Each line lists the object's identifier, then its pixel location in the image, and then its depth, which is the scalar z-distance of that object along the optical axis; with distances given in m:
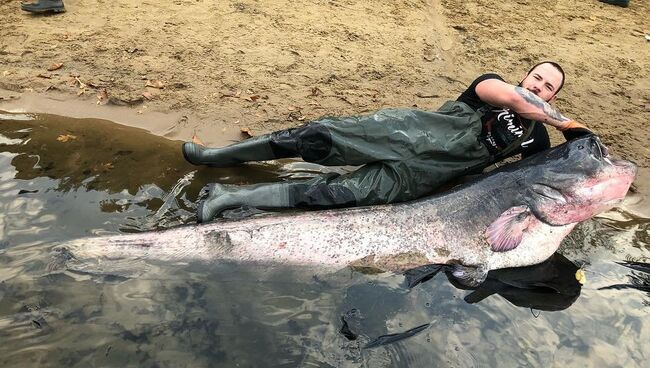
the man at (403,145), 4.31
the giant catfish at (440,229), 3.81
